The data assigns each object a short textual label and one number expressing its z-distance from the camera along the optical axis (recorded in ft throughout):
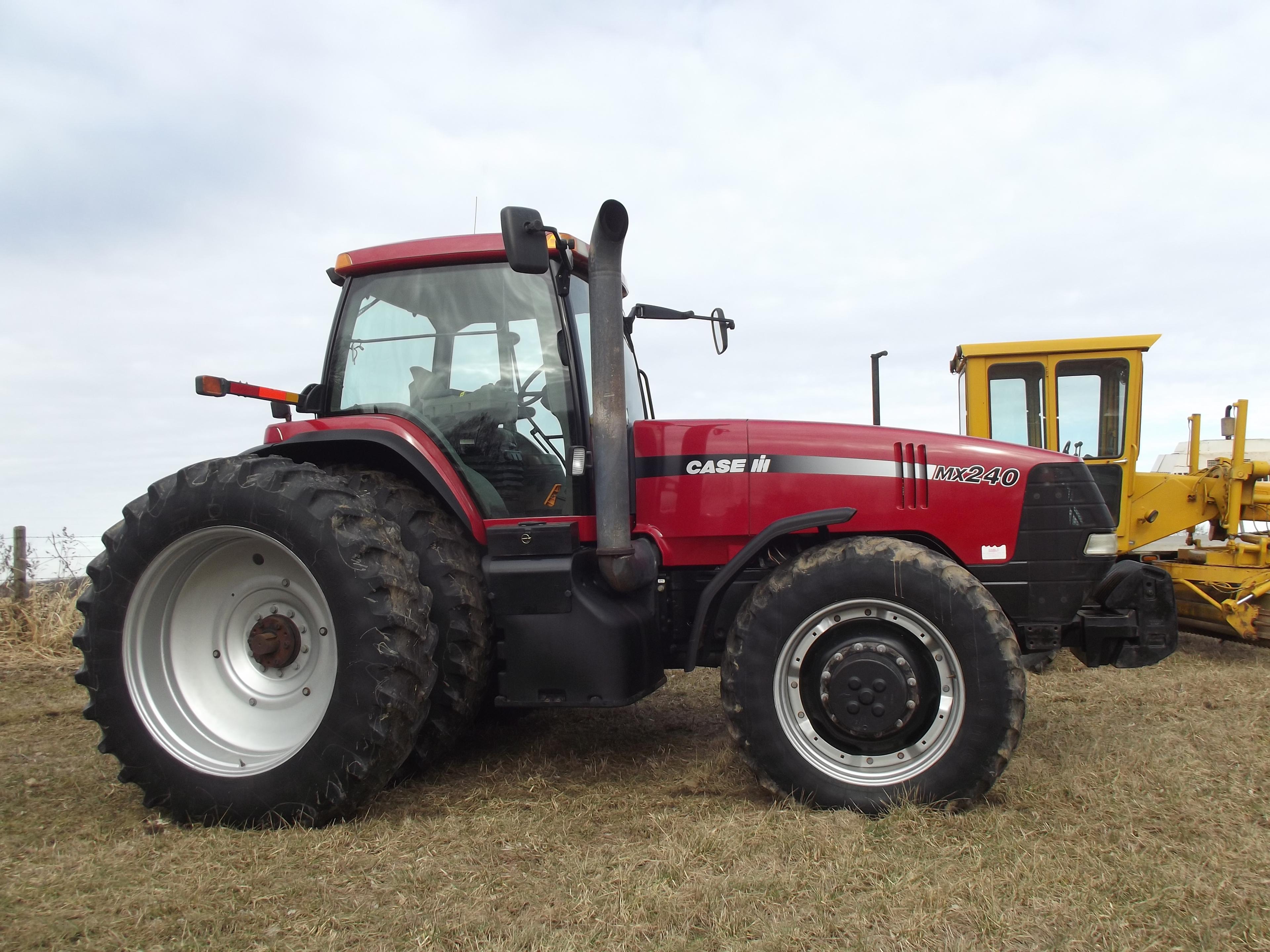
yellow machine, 24.54
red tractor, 10.88
